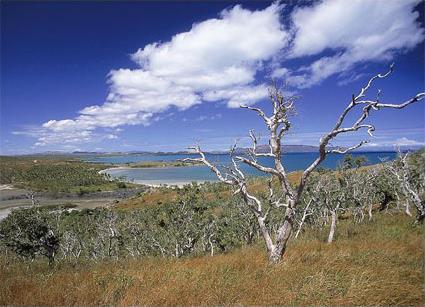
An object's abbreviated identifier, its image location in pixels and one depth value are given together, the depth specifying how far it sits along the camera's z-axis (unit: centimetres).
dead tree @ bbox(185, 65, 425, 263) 1010
